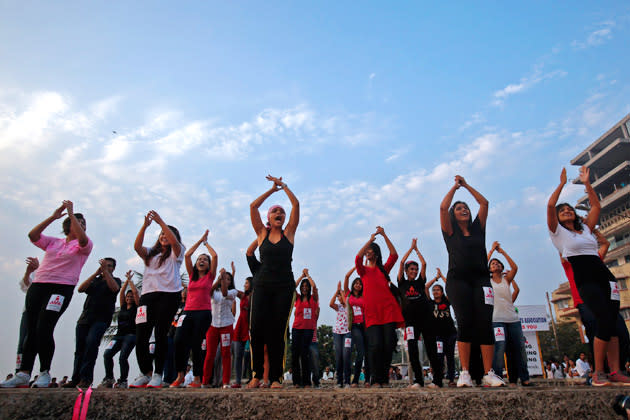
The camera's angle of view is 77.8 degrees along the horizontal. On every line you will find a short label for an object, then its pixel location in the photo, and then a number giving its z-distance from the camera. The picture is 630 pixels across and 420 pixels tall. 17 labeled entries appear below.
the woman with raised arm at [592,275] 3.98
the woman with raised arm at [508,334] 5.90
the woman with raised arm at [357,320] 8.17
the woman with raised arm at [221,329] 6.48
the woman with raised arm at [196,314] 5.75
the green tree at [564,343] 48.47
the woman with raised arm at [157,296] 4.71
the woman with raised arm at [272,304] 4.36
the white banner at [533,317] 13.16
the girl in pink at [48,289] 4.54
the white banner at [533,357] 12.68
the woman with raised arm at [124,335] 7.20
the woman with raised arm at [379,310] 5.20
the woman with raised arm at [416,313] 5.85
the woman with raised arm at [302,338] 7.45
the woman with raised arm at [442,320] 7.11
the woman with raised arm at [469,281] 4.20
